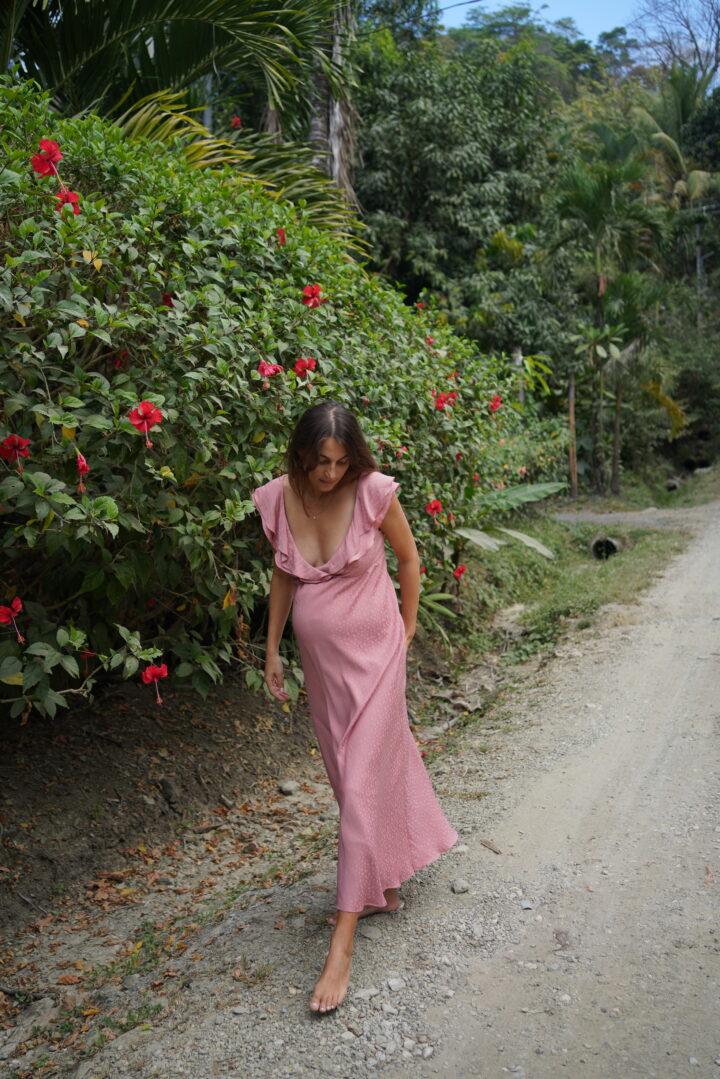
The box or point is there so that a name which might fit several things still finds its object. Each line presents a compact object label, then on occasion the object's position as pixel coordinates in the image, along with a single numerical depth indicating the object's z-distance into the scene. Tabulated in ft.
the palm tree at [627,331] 59.67
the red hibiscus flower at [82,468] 9.88
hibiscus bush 10.30
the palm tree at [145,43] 18.06
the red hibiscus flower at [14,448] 9.55
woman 9.29
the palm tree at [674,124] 94.84
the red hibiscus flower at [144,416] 10.21
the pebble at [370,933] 9.77
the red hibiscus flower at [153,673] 11.49
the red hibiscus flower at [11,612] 10.02
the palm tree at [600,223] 53.42
